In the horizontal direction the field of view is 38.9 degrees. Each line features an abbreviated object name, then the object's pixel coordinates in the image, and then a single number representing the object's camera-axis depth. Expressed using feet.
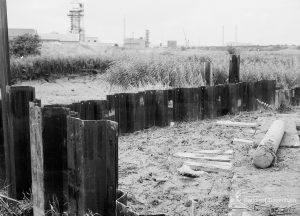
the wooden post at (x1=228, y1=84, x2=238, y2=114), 31.09
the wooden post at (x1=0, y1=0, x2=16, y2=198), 13.10
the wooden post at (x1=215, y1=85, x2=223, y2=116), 30.18
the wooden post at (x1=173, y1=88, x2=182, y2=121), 28.12
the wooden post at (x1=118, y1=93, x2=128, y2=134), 25.26
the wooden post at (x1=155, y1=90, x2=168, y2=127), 27.14
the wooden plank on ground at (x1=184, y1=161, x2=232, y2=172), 17.84
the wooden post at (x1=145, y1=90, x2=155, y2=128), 26.63
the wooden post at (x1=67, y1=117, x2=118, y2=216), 10.26
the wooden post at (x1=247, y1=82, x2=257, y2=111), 32.45
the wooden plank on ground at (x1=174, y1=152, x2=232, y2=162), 19.42
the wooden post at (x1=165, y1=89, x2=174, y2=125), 27.79
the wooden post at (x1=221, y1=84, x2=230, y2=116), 30.81
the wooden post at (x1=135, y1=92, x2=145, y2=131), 26.11
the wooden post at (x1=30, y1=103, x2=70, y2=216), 11.44
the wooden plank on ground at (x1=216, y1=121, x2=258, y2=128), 26.99
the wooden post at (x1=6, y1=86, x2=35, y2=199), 13.19
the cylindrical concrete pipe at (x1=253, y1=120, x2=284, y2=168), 15.98
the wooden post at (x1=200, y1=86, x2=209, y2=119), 29.32
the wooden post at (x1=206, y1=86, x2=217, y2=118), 29.58
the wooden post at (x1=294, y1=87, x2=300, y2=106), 35.09
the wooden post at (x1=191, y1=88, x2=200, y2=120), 28.78
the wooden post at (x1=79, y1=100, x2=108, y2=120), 20.25
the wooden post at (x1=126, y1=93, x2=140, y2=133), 25.61
